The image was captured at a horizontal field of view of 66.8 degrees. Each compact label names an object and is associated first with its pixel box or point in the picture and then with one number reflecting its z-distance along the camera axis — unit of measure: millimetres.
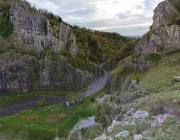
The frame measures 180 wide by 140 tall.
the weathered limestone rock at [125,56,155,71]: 39154
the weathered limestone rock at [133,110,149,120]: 16389
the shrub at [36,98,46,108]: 50005
